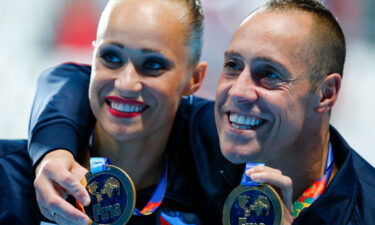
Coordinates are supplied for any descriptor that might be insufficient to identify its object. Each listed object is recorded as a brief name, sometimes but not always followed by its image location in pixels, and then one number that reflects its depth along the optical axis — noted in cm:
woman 439
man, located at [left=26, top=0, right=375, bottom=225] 434
